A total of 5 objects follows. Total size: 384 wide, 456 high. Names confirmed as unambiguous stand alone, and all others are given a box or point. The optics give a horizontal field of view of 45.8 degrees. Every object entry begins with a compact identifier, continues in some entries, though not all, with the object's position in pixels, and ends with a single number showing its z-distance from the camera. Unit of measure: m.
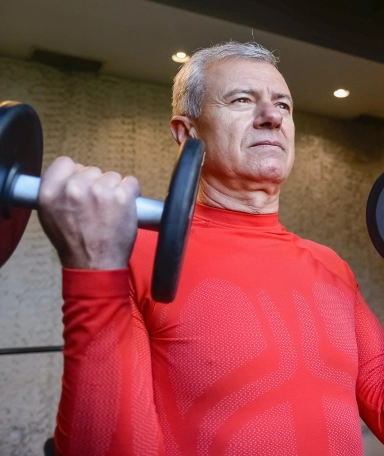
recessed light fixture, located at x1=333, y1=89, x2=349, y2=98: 3.06
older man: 0.53
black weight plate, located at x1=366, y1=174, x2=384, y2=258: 0.92
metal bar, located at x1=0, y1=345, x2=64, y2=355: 1.99
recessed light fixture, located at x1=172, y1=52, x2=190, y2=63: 2.58
